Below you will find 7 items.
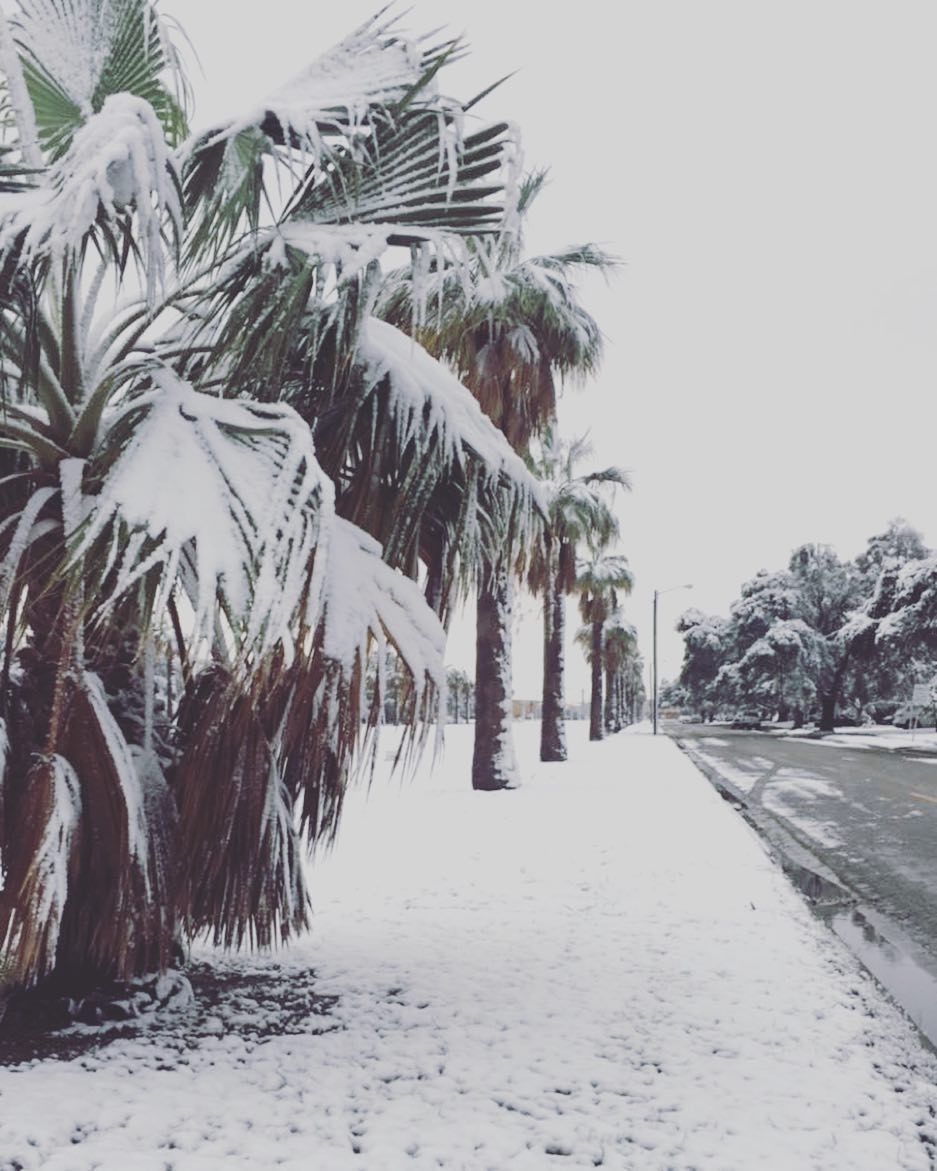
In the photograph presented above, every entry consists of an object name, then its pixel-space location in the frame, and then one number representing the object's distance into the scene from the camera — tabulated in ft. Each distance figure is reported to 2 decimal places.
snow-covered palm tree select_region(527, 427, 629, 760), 65.62
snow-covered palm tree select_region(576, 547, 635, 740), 102.27
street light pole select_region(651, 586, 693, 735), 140.60
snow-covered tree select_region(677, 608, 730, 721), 243.40
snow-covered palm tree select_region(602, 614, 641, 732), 151.84
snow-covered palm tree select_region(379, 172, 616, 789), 44.65
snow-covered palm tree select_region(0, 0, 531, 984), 11.06
